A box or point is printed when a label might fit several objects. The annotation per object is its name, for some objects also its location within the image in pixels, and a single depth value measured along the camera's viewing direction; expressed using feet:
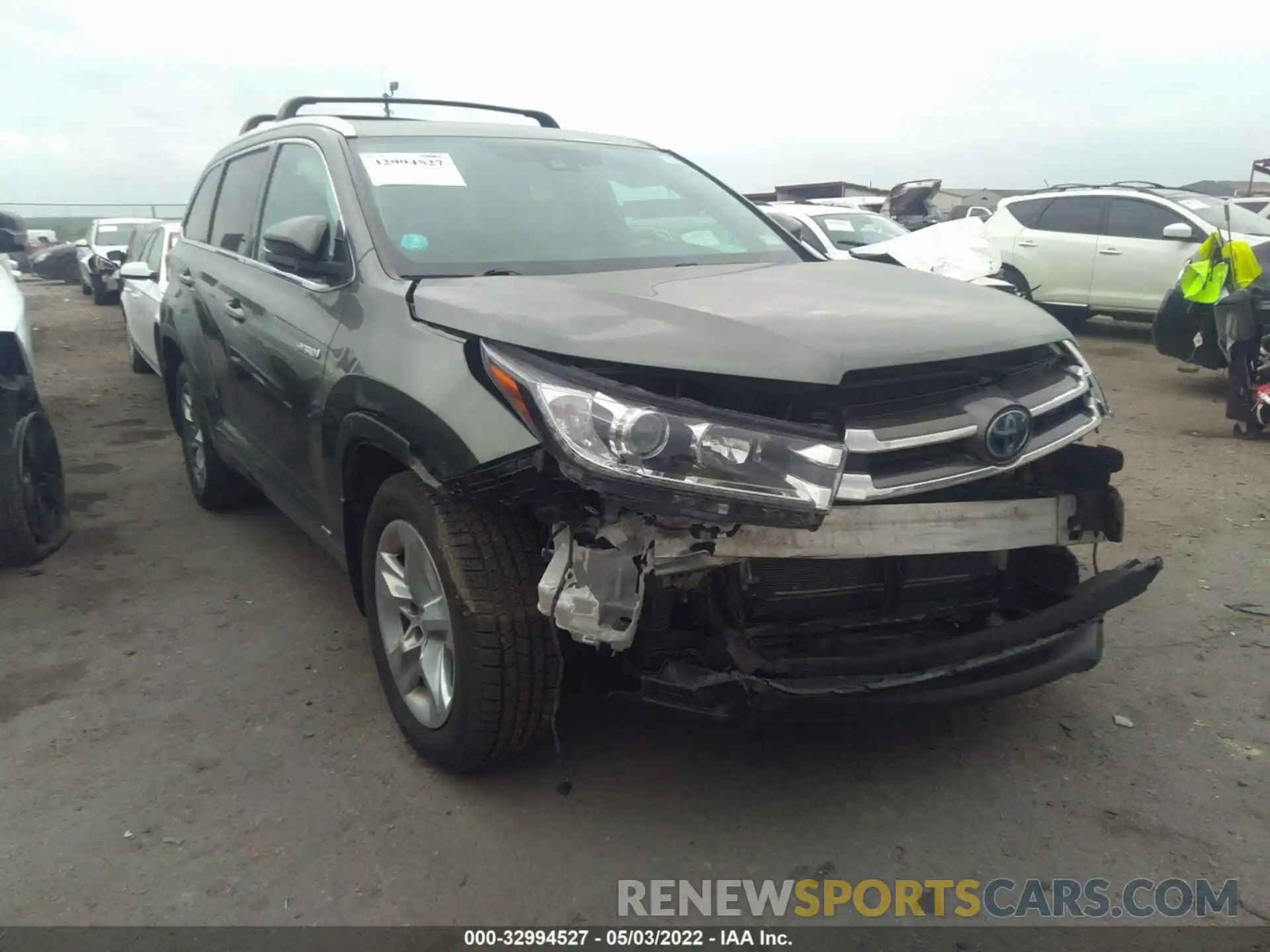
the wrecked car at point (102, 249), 56.80
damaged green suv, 7.06
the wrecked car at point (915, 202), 62.90
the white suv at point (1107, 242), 33.71
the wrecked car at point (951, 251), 24.80
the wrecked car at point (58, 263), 78.59
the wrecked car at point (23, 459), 13.97
